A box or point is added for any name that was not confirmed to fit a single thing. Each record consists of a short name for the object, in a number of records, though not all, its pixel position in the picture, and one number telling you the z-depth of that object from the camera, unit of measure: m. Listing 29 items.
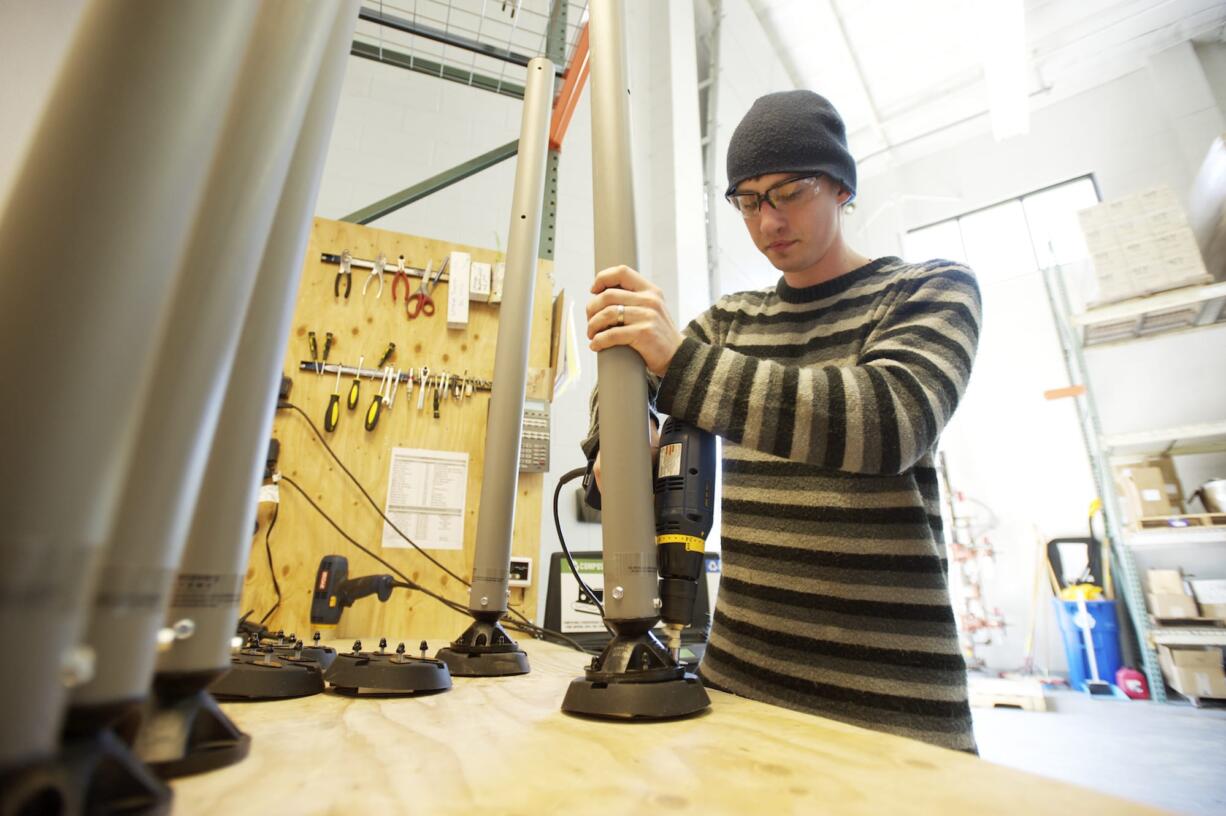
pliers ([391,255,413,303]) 1.62
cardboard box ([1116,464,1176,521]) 2.87
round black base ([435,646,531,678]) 0.65
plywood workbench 0.25
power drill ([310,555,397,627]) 1.21
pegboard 1.36
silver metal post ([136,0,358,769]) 0.24
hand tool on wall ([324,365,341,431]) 1.45
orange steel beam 1.26
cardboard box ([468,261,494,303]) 1.65
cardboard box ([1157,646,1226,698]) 2.69
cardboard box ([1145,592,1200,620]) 2.77
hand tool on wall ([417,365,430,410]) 1.55
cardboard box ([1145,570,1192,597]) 2.85
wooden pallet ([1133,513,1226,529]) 2.68
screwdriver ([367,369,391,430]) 1.48
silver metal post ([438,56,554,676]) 0.69
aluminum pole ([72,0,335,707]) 0.17
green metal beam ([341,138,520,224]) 1.64
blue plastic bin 3.34
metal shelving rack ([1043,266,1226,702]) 2.71
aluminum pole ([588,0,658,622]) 0.47
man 0.53
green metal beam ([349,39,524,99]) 1.58
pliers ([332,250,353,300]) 1.57
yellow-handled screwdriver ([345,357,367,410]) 1.48
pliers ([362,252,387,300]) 1.60
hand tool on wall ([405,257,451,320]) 1.62
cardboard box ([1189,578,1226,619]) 2.70
